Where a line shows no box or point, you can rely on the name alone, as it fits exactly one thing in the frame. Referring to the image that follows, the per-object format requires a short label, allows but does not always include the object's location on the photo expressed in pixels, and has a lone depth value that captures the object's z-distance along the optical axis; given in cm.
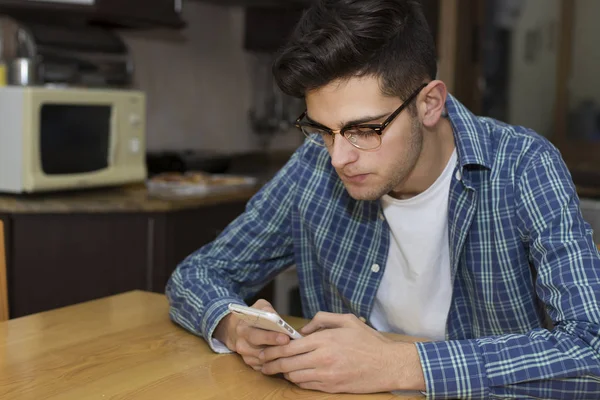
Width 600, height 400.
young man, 118
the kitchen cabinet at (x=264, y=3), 369
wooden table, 115
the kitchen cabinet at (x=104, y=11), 286
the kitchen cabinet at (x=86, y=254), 255
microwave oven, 258
